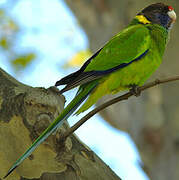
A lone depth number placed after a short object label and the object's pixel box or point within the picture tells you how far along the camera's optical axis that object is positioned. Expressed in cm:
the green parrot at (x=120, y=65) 520
